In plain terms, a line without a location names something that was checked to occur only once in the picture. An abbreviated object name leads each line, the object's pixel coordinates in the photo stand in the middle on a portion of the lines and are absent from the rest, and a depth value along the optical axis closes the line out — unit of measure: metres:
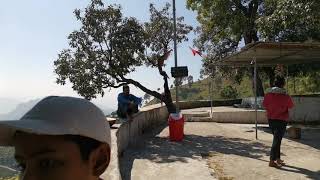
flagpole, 8.45
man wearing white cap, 0.68
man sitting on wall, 6.26
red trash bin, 6.56
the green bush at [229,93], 19.04
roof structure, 6.27
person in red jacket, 4.59
